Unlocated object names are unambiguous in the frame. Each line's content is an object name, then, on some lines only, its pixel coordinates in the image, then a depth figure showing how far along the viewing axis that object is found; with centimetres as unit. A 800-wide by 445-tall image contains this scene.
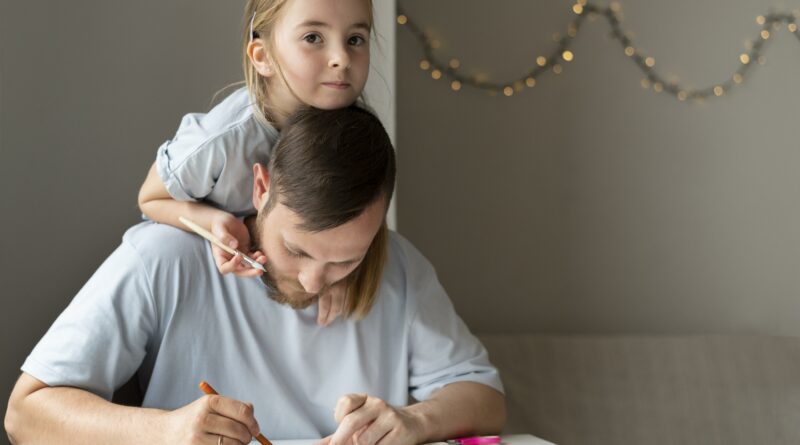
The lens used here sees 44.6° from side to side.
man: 134
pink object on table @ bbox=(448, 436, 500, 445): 141
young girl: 140
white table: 142
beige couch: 244
